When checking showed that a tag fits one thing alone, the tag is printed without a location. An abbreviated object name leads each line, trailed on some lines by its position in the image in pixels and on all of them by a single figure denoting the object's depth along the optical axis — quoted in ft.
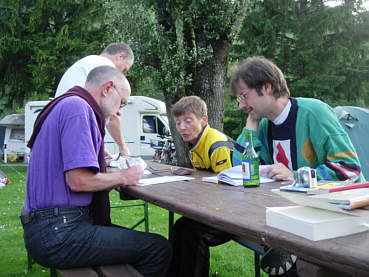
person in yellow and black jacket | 7.81
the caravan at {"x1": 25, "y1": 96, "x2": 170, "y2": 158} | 54.39
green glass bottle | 7.43
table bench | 6.18
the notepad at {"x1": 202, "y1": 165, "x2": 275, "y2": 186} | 7.90
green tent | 23.59
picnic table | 3.31
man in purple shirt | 6.33
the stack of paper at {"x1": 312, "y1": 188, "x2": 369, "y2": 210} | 3.95
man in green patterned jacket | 7.68
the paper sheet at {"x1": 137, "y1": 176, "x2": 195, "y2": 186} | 8.63
